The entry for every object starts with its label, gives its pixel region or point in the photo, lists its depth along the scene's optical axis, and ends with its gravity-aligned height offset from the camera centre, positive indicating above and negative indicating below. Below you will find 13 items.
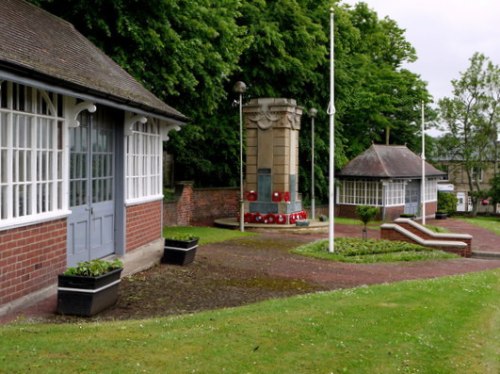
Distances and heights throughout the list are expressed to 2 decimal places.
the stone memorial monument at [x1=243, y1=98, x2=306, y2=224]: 25.95 +0.54
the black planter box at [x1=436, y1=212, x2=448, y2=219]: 41.41 -2.75
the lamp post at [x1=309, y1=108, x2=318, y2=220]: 29.79 +0.75
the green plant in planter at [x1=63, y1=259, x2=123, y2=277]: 8.69 -1.38
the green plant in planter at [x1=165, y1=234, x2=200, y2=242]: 13.82 -1.46
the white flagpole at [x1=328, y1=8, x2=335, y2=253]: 17.12 -0.05
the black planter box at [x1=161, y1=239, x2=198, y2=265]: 13.66 -1.75
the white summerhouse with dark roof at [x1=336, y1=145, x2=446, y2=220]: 38.34 -0.58
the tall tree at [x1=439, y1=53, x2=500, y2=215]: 50.78 +4.73
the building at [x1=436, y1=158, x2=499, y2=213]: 53.55 -0.50
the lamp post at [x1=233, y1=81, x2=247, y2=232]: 23.77 -0.75
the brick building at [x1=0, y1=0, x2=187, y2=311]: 8.70 +0.33
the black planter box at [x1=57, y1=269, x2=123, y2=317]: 8.57 -1.70
